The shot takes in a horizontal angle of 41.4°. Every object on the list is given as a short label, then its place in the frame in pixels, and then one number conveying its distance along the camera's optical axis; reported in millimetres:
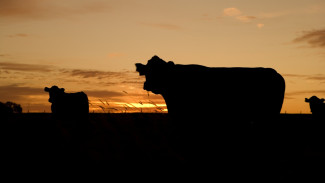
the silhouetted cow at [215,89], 9461
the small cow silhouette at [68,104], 22491
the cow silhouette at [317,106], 20683
